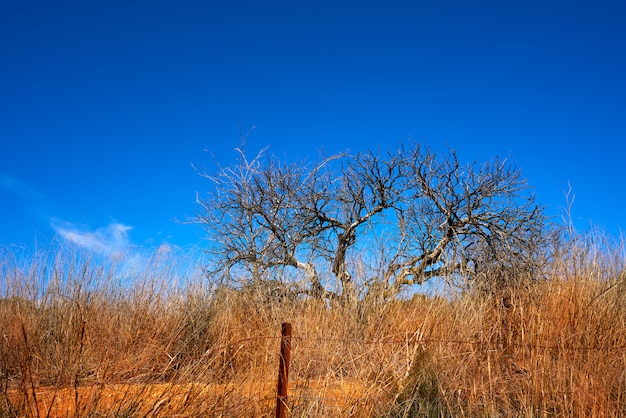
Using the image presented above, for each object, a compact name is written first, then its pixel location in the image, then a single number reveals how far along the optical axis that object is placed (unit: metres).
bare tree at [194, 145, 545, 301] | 11.27
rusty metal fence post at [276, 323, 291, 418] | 3.15
